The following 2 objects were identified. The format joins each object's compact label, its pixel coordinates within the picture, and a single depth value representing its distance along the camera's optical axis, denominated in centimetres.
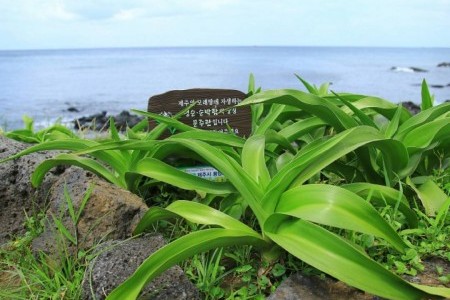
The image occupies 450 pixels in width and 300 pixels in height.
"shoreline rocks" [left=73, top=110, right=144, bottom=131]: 1154
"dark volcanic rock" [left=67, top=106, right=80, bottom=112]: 1937
